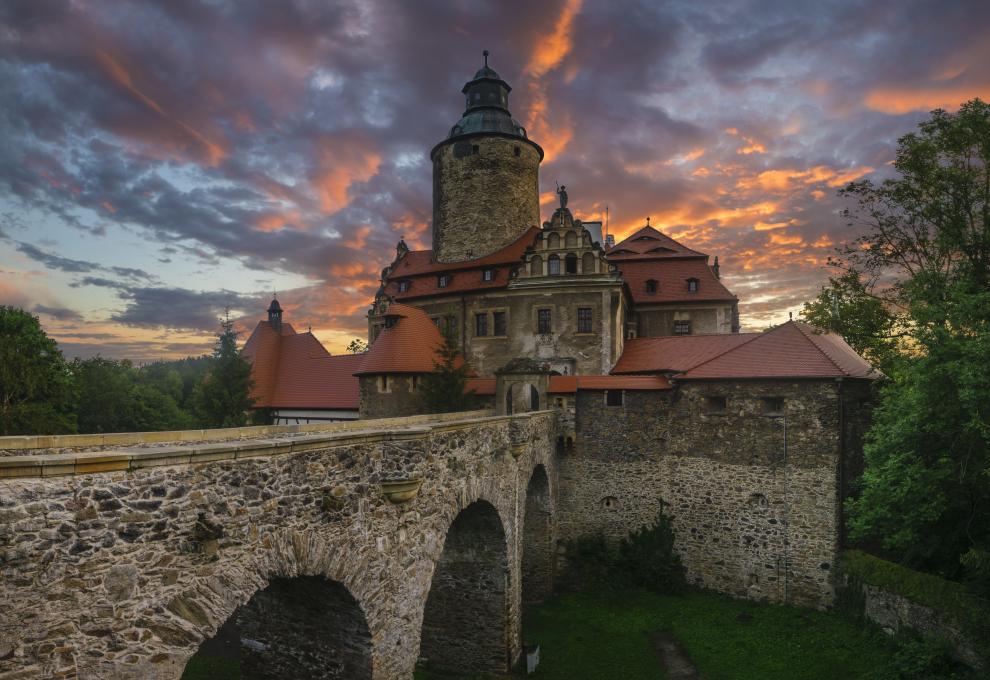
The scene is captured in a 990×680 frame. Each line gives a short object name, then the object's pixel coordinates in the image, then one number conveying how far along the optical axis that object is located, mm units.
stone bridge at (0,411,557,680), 4734
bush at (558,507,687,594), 21094
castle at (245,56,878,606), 20203
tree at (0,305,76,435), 26453
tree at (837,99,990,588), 12812
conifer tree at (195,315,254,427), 29906
